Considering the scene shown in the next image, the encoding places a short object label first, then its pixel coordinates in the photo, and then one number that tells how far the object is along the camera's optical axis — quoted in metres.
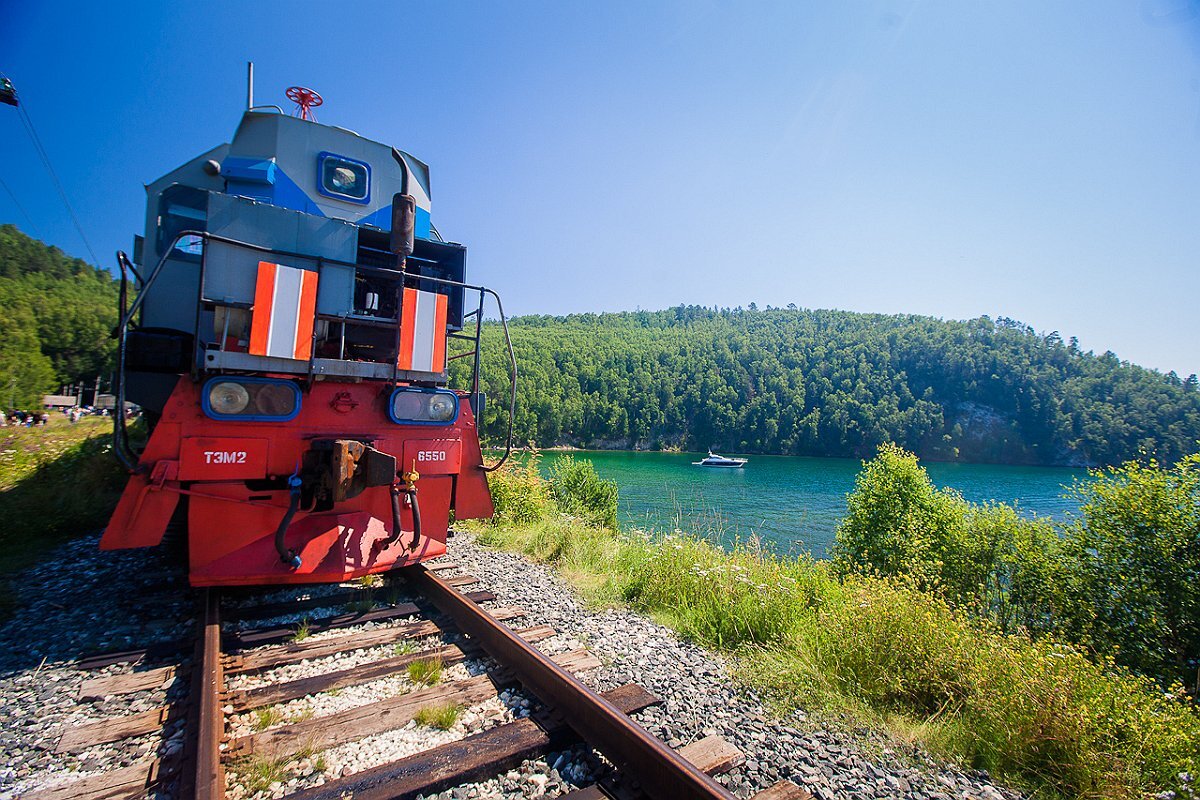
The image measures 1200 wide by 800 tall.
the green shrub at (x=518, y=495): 9.75
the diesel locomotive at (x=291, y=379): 3.90
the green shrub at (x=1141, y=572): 8.38
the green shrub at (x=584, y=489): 16.17
